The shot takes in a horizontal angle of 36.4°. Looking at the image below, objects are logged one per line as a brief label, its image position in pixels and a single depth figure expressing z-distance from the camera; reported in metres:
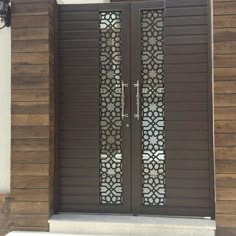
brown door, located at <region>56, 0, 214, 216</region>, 3.30
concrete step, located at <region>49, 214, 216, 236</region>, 3.06
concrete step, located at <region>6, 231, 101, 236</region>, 3.20
